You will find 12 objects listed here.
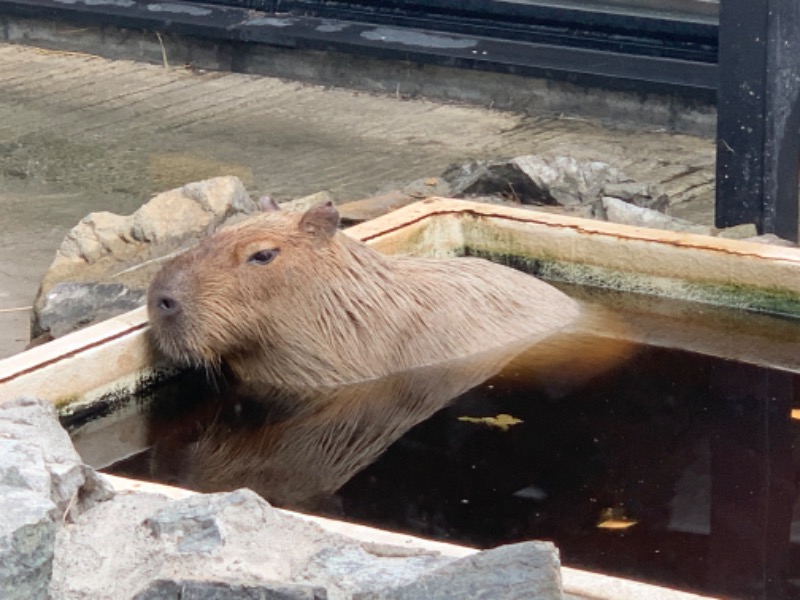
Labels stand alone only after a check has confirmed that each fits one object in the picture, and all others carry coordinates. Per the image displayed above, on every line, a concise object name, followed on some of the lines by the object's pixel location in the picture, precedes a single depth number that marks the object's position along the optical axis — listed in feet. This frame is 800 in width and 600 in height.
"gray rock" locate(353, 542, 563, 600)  9.69
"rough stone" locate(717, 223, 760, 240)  20.13
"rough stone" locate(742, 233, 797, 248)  19.11
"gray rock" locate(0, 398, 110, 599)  9.62
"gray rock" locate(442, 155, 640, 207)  21.66
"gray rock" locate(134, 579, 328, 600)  9.61
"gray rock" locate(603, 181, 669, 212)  21.54
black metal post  19.97
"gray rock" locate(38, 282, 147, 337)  17.63
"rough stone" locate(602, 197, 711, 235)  20.40
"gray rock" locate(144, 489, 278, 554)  10.48
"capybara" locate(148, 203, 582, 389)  15.71
